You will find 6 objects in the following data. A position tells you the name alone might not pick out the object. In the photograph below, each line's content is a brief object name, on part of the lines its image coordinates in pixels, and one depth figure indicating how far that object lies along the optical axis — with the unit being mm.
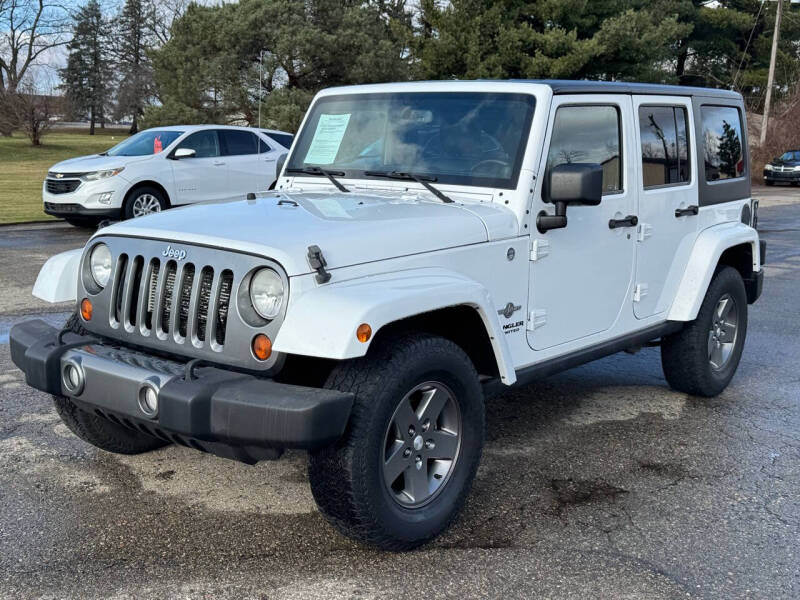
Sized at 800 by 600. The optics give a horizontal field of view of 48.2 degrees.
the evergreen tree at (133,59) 61344
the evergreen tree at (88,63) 76188
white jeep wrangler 3199
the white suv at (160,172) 13156
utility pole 35812
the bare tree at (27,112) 41844
